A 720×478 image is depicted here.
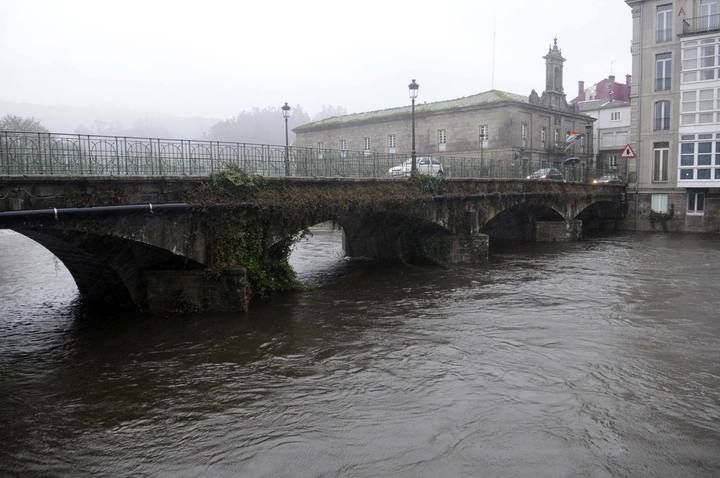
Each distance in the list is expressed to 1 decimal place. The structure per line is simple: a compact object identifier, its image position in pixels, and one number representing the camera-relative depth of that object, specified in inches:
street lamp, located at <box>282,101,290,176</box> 772.6
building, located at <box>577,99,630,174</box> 2640.3
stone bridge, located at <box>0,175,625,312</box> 525.3
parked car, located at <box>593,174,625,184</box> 1678.0
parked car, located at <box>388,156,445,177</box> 982.4
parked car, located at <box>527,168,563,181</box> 1567.4
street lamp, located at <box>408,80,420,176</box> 904.6
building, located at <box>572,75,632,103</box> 2923.2
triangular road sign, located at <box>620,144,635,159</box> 1606.8
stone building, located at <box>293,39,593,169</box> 2129.7
